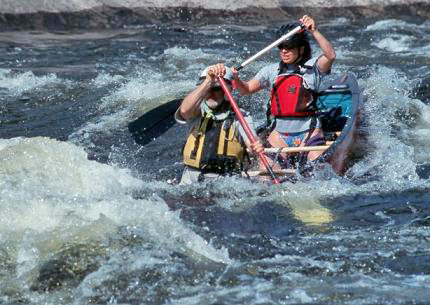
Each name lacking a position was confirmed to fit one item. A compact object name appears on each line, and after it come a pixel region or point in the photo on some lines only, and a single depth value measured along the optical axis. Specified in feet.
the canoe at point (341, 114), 54.95
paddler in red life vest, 53.88
